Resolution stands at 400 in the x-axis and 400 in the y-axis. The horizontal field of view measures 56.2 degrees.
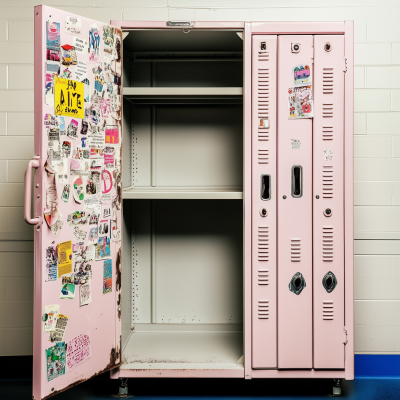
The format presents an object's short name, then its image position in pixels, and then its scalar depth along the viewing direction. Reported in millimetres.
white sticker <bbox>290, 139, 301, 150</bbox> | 2188
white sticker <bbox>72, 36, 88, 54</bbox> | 1925
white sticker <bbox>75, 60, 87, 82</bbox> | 1945
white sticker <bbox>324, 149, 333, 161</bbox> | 2186
